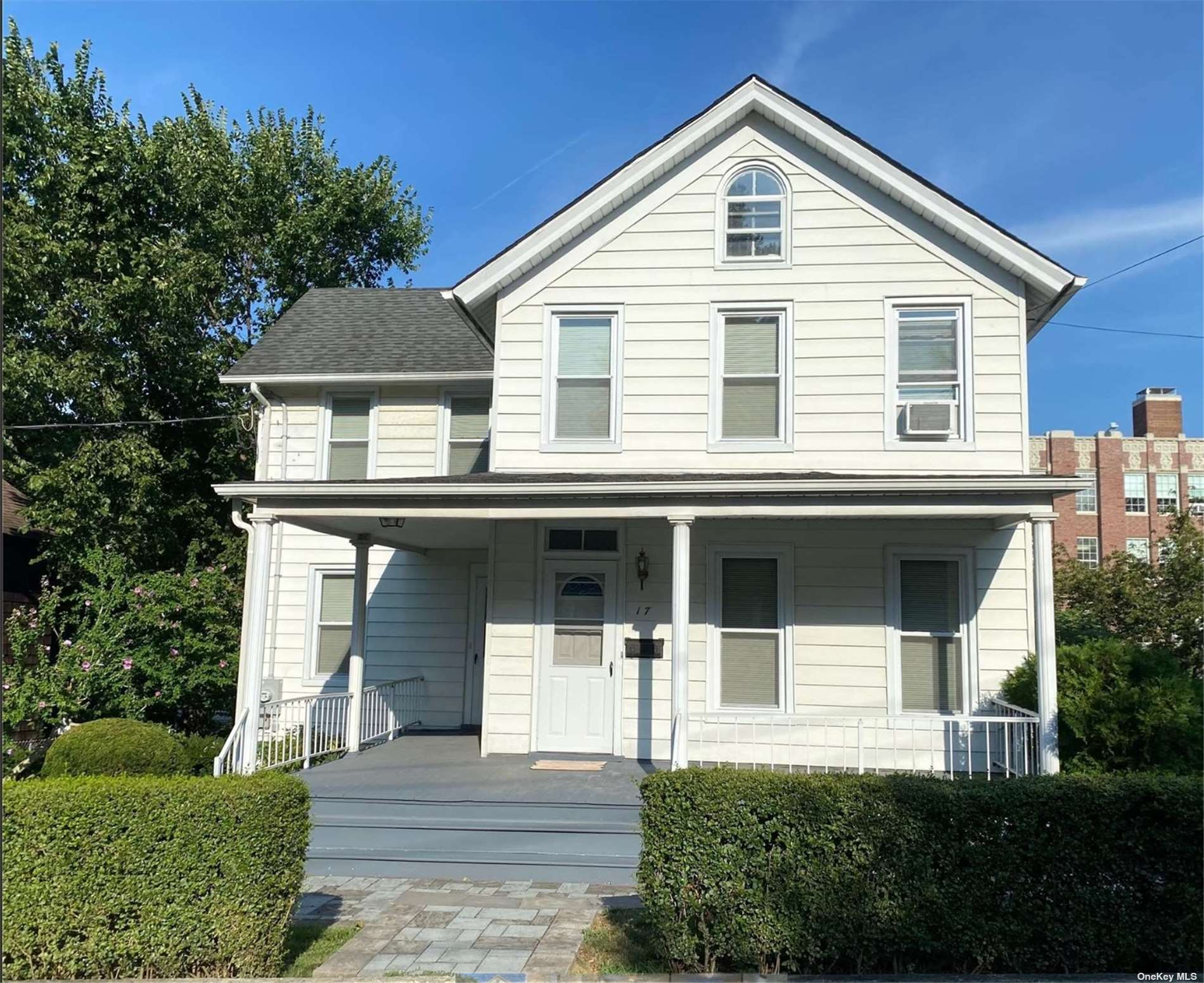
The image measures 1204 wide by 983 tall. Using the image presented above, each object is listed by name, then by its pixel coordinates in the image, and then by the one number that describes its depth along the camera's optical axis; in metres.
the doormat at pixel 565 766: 9.62
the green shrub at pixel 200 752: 11.30
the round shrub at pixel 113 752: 9.94
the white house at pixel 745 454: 9.77
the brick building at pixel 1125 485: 47.16
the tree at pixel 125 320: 15.23
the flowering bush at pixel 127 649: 13.30
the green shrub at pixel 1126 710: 7.53
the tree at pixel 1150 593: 16.83
